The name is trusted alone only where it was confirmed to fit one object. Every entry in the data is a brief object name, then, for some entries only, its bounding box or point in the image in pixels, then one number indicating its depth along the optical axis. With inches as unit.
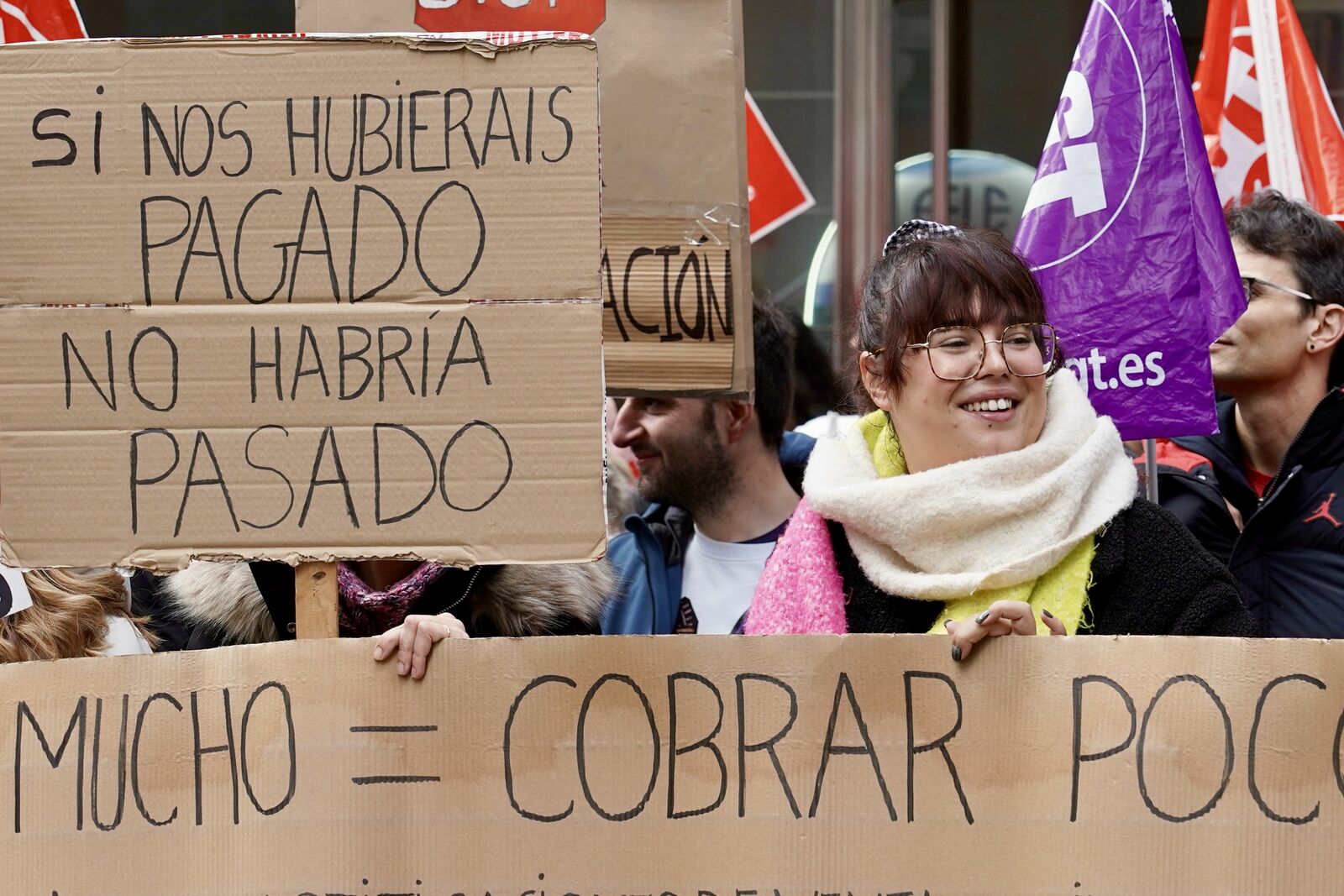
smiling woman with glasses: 163.9
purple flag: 220.8
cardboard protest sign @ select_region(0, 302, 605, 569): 154.6
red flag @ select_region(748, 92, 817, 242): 360.8
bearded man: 249.9
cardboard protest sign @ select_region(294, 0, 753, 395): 184.2
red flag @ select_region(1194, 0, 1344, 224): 289.7
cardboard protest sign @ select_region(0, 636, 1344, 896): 149.9
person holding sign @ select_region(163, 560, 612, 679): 181.2
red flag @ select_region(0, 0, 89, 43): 263.3
